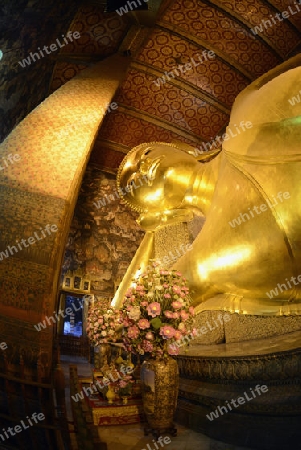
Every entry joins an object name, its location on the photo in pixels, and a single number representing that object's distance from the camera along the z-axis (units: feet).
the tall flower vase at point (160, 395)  6.48
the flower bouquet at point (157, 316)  6.56
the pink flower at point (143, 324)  6.53
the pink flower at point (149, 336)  6.51
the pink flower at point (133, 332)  6.58
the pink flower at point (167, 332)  6.43
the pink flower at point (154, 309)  6.56
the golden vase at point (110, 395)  7.88
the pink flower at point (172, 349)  6.79
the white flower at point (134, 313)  6.58
